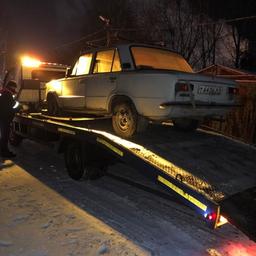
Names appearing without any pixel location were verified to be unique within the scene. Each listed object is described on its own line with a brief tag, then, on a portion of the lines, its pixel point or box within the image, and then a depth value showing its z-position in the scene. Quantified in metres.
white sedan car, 3.93
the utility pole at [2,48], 32.60
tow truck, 2.95
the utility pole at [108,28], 15.80
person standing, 6.44
